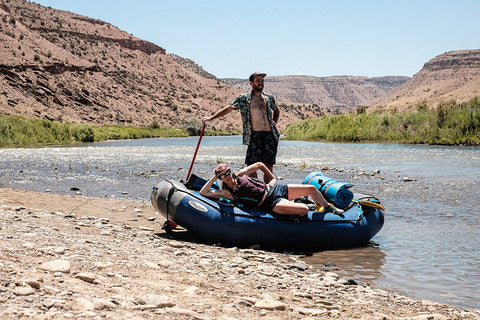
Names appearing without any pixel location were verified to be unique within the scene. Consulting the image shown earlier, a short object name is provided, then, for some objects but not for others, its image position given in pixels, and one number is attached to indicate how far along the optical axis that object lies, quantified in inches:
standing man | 365.4
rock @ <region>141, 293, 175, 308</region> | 168.1
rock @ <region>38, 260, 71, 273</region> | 189.9
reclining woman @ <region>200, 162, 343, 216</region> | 309.1
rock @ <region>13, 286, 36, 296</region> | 158.1
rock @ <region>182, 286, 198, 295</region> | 189.8
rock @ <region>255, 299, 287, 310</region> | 181.6
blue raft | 307.7
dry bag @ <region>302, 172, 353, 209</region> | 333.7
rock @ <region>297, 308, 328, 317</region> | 180.4
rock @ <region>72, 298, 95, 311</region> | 153.7
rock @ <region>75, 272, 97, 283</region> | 185.2
